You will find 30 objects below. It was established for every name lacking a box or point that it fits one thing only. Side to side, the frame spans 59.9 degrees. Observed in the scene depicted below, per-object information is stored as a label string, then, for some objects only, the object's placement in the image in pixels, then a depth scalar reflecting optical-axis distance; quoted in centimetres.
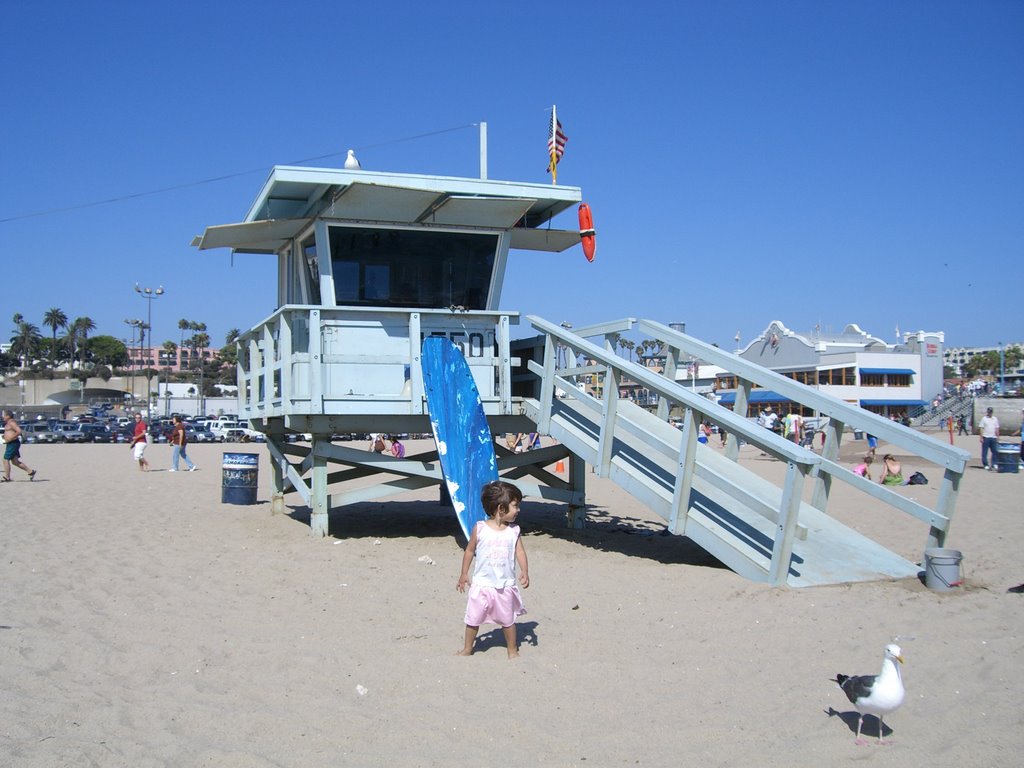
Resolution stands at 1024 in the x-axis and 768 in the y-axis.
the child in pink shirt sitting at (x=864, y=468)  1539
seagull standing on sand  401
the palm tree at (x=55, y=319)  14975
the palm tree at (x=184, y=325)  14500
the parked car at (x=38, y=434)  5084
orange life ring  1069
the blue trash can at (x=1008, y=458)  2061
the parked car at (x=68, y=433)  5134
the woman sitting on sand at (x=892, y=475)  1684
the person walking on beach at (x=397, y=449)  2200
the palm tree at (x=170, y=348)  14734
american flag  1129
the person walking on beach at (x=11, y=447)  1870
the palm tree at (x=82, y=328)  14500
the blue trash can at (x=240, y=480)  1441
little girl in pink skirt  556
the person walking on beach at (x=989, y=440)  2127
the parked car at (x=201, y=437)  5431
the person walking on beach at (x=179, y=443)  2508
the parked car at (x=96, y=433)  5231
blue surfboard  891
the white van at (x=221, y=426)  5516
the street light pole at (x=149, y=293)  5834
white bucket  681
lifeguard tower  945
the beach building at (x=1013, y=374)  13636
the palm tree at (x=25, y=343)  14450
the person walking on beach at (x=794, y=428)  2608
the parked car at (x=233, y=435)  5519
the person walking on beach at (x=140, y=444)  2420
